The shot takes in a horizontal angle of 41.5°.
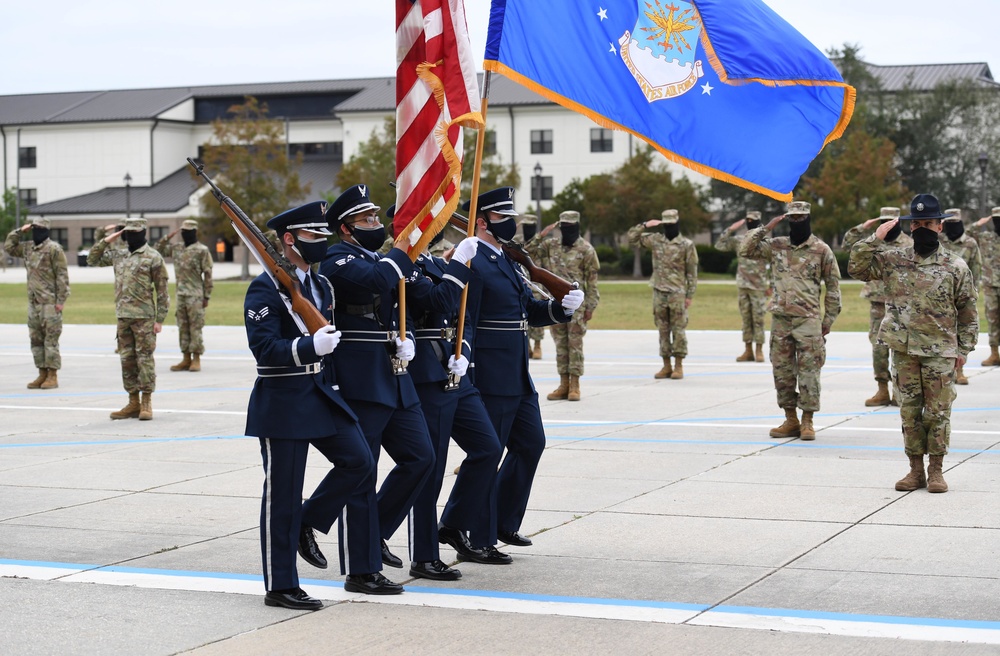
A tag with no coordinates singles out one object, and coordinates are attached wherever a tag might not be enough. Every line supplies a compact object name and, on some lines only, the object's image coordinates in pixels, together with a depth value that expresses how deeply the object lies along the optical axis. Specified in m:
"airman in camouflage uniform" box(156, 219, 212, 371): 20.27
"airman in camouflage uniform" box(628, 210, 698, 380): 18.56
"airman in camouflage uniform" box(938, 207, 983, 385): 17.89
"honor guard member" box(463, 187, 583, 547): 7.91
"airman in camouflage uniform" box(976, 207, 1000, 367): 19.53
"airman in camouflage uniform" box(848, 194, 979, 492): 9.70
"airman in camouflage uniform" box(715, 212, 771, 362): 20.78
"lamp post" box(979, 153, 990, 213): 46.64
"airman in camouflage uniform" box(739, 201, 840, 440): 12.58
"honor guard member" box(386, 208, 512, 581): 7.36
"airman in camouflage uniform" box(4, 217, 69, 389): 17.34
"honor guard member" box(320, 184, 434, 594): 6.95
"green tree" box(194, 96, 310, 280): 63.78
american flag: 7.34
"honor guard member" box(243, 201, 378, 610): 6.62
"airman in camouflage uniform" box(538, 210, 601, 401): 16.30
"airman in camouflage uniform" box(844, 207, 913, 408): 14.47
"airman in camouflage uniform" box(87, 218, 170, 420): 14.42
